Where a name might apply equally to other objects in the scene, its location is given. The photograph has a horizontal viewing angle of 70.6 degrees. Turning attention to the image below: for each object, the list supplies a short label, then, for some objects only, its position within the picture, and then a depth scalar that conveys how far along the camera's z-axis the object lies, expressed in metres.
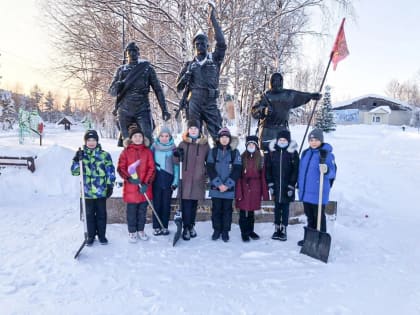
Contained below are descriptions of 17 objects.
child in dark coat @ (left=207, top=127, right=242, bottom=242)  4.12
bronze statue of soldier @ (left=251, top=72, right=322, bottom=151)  5.17
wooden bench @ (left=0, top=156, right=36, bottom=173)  7.40
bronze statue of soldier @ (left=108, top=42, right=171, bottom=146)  4.71
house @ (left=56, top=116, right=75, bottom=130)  53.81
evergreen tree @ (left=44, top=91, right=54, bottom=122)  75.75
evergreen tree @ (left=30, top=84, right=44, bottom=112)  72.81
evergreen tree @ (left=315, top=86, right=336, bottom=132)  31.08
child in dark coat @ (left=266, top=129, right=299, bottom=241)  4.16
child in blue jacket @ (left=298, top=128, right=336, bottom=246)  3.90
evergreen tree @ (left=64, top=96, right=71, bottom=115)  74.46
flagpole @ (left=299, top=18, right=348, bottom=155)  5.12
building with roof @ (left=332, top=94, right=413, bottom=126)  44.91
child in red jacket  4.04
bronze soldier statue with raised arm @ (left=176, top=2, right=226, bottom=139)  4.84
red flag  5.23
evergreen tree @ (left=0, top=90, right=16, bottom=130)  40.94
